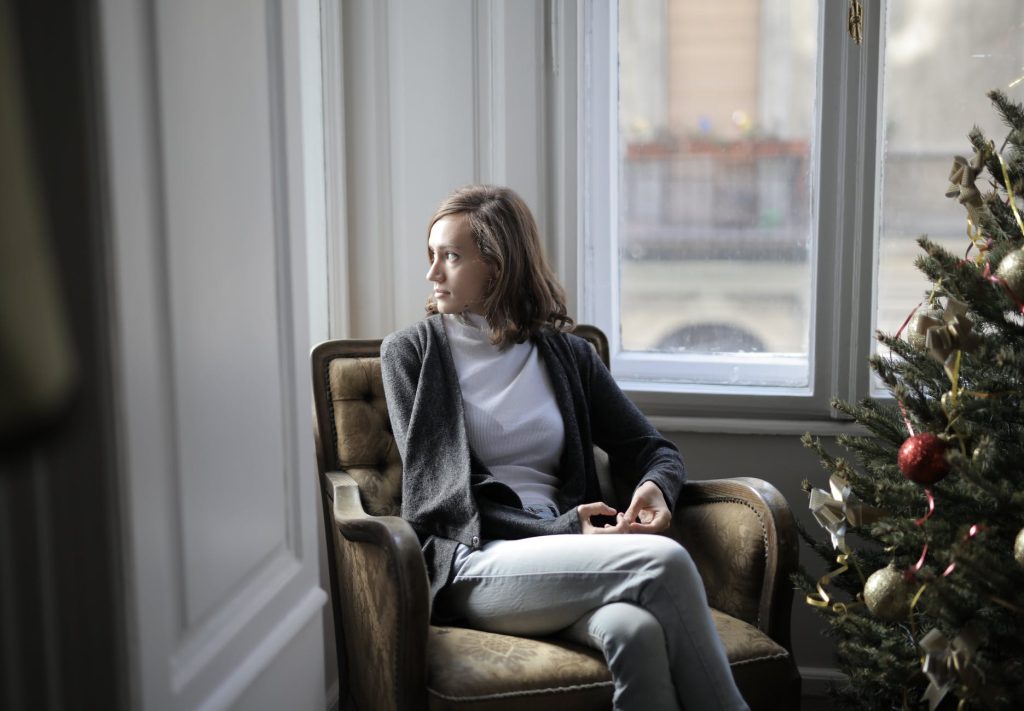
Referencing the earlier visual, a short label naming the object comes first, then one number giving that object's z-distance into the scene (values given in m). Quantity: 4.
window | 2.35
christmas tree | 1.36
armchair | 1.49
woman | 1.55
